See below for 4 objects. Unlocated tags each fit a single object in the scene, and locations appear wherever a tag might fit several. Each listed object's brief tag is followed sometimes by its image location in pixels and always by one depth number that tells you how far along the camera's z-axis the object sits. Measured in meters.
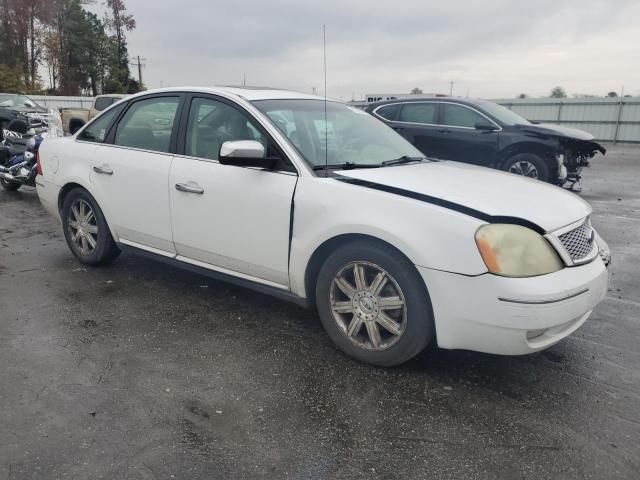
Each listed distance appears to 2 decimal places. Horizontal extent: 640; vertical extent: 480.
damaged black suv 9.05
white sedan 2.71
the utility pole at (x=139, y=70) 54.59
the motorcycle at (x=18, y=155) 8.51
